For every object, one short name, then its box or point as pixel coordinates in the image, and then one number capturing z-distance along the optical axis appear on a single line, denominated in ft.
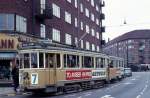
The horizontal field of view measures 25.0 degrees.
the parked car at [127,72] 180.08
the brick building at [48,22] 101.57
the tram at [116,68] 110.87
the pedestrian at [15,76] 77.82
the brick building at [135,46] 417.59
